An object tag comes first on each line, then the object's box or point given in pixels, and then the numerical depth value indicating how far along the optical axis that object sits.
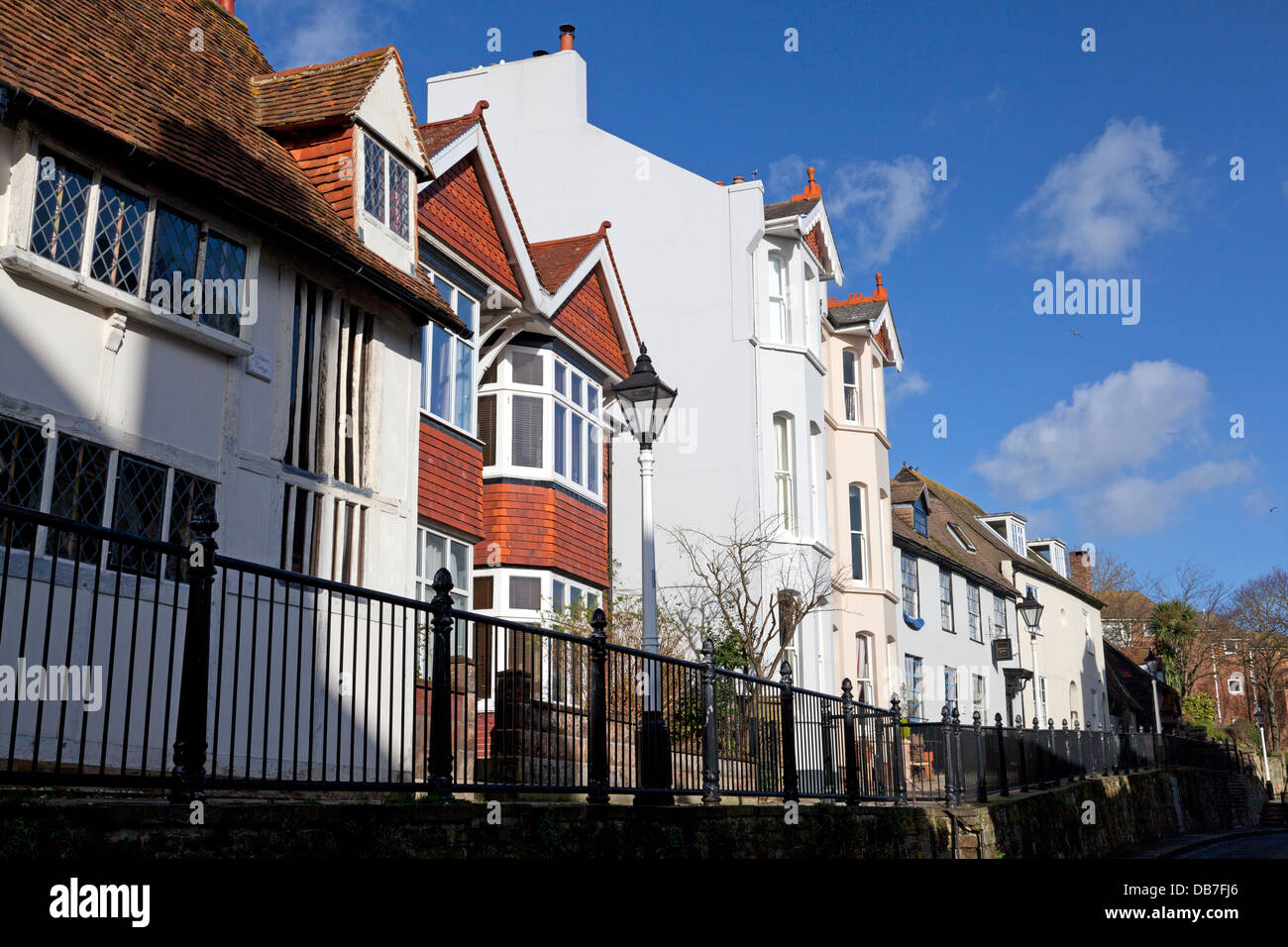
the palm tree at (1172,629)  58.97
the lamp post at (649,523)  10.27
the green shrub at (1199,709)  60.97
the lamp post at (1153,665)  36.66
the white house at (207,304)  10.48
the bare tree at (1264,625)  64.62
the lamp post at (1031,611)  34.61
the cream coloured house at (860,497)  30.14
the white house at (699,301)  26.67
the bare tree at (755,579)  24.41
